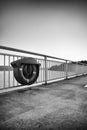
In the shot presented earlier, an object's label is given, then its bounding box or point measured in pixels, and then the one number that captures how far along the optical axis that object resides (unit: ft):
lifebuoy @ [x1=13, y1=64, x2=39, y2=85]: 7.22
